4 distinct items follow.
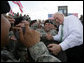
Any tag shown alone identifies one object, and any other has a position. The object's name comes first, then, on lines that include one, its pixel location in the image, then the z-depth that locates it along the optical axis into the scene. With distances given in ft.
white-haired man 3.65
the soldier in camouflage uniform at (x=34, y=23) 8.13
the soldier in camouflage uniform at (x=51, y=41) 3.65
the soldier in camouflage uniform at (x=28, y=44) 1.75
